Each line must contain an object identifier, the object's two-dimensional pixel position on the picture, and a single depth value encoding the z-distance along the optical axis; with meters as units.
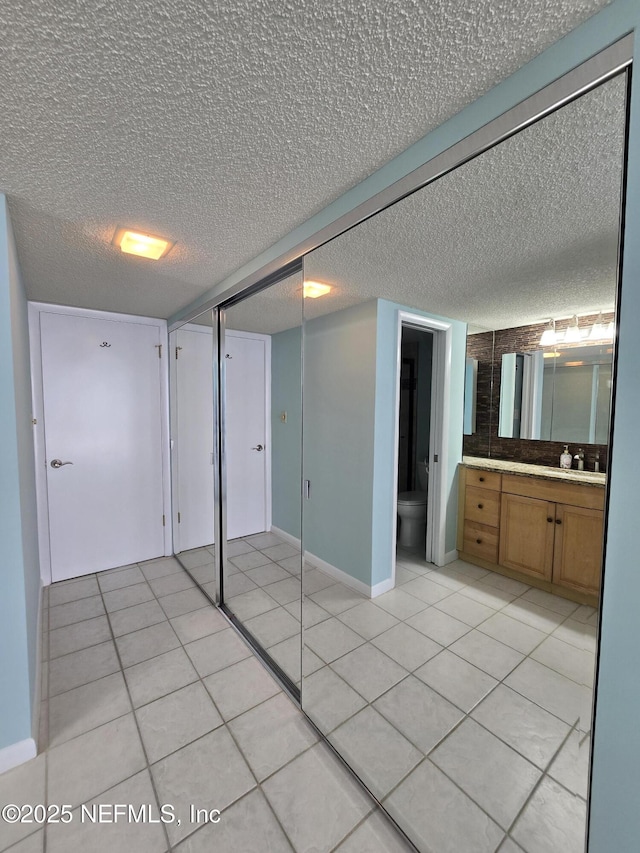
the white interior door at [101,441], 2.93
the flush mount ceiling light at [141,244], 1.70
